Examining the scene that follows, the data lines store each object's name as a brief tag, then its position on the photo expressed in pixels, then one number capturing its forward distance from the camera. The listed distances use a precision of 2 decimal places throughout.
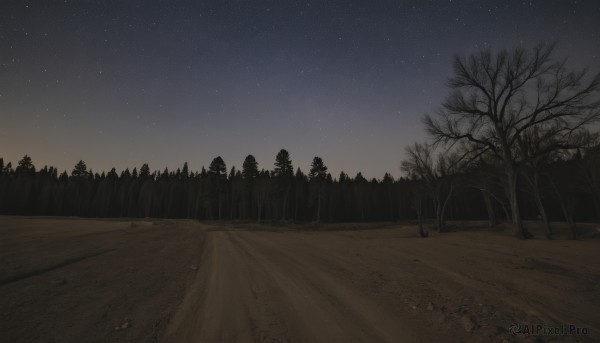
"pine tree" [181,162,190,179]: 105.24
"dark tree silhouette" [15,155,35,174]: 100.76
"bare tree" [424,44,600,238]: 17.88
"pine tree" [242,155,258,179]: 70.06
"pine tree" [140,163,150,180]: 107.16
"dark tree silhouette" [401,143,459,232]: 31.03
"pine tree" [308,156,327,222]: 70.38
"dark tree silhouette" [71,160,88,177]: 94.06
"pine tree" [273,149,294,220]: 66.11
